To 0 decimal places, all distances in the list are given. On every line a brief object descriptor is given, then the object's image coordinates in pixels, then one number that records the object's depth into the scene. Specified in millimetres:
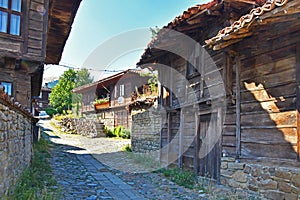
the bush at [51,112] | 32912
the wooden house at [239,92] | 4504
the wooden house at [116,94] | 22266
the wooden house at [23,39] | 7266
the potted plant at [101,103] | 25359
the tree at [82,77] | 34094
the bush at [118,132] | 20034
